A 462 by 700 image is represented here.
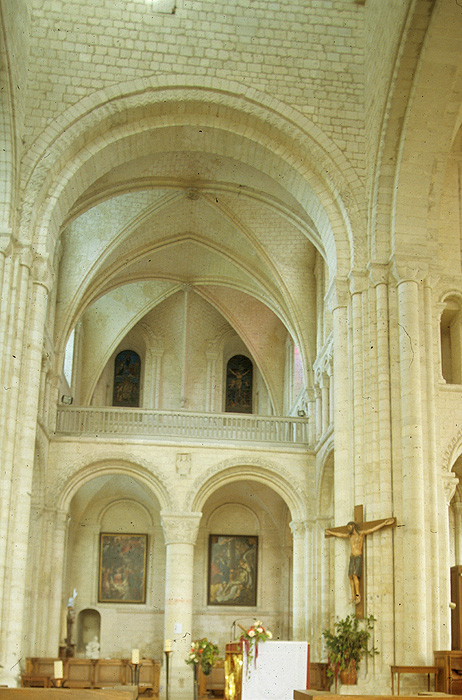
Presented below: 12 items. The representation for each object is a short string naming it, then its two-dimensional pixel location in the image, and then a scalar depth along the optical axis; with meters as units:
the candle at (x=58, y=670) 10.89
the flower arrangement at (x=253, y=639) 11.49
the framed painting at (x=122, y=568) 23.64
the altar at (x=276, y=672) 11.40
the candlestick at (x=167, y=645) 13.11
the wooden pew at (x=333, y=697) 5.75
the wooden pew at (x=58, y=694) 5.71
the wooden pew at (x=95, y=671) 17.47
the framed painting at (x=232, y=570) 23.98
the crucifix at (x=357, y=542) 13.34
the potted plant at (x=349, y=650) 12.85
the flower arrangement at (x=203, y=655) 15.42
